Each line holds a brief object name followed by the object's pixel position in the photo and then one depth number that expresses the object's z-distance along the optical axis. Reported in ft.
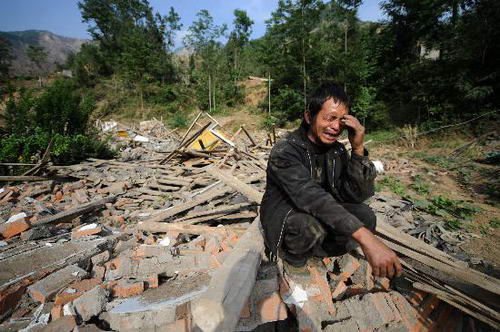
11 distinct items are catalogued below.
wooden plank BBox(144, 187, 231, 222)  12.50
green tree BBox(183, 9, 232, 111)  83.85
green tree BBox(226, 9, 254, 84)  96.22
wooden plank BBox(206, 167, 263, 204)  11.16
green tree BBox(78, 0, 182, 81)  86.28
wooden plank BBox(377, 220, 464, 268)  7.20
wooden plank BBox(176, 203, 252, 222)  12.28
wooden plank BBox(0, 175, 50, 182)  19.90
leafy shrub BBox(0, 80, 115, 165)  24.84
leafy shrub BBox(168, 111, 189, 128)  72.64
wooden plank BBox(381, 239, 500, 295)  5.68
